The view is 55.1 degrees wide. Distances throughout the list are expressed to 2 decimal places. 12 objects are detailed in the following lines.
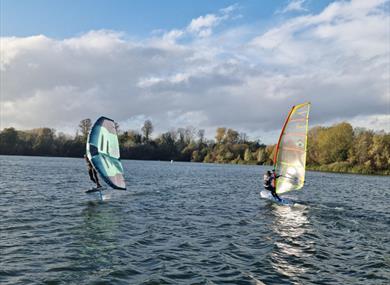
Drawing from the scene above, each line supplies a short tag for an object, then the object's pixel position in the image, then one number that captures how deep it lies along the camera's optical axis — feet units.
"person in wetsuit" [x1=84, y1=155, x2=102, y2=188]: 81.41
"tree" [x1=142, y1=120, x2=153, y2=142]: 566.35
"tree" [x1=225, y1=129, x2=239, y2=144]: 578.66
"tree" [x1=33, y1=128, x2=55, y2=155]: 453.99
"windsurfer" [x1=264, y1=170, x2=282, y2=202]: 84.12
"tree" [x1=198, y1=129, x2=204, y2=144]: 607.98
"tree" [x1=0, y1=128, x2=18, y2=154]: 444.14
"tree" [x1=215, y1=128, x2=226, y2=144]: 580.71
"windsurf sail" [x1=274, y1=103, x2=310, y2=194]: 80.43
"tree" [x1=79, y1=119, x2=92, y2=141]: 508.12
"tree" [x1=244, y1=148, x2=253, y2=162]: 476.38
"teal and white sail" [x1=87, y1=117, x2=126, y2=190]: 75.41
